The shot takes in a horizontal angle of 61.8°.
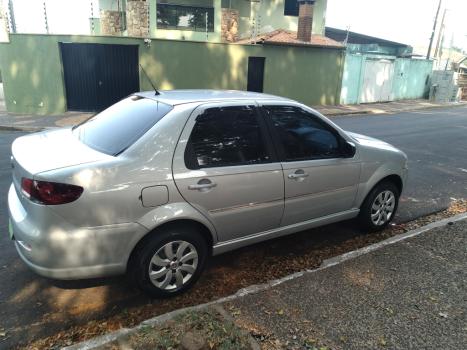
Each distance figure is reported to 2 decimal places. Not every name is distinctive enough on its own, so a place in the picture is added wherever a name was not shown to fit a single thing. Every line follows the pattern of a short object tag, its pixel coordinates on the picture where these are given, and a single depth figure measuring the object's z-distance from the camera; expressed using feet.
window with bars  64.90
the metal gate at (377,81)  72.23
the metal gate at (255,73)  58.80
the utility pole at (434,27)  101.96
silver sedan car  9.18
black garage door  47.91
